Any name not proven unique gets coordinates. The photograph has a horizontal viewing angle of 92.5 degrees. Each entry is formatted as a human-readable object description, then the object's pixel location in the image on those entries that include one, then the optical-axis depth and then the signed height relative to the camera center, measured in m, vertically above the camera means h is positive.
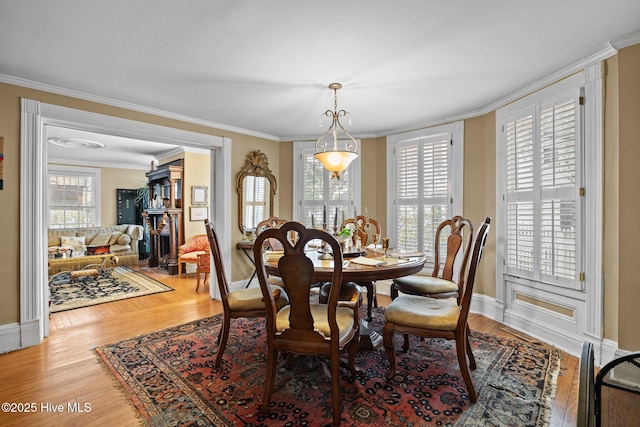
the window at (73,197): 7.27 +0.37
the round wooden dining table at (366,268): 2.10 -0.40
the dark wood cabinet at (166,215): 6.07 -0.06
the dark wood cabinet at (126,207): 7.95 +0.12
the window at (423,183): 3.96 +0.40
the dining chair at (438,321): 1.96 -0.72
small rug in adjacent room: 4.24 -1.23
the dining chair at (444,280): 2.80 -0.67
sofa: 6.47 -0.60
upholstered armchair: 5.55 -0.72
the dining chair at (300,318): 1.67 -0.63
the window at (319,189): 4.88 +0.37
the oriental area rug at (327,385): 1.78 -1.19
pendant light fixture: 2.91 +0.53
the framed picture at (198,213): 6.19 -0.02
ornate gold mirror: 4.67 +0.33
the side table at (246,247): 4.52 -0.51
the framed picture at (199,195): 6.18 +0.35
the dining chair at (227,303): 2.34 -0.72
